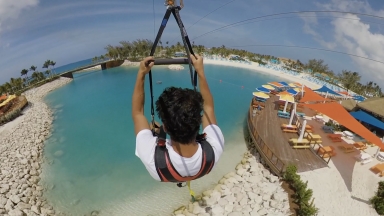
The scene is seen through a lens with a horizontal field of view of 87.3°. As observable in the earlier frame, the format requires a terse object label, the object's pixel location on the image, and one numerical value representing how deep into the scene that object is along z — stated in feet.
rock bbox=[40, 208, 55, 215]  27.23
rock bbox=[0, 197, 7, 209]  26.51
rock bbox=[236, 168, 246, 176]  31.22
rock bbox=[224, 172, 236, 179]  30.99
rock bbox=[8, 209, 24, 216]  25.63
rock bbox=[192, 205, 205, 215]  24.93
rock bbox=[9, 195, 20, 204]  27.89
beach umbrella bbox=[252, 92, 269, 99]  50.78
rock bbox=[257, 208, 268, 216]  23.30
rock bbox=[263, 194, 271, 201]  25.20
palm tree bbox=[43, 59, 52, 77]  109.19
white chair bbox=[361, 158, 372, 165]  30.76
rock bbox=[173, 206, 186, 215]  25.38
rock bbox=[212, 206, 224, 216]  24.43
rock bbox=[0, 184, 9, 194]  29.09
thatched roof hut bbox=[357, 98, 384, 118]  46.09
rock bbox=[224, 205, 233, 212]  24.73
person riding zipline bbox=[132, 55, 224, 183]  4.14
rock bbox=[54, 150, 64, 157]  40.93
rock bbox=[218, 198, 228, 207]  25.65
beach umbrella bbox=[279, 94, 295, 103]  43.29
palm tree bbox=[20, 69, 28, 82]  97.64
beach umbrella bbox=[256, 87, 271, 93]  58.67
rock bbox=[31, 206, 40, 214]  26.96
